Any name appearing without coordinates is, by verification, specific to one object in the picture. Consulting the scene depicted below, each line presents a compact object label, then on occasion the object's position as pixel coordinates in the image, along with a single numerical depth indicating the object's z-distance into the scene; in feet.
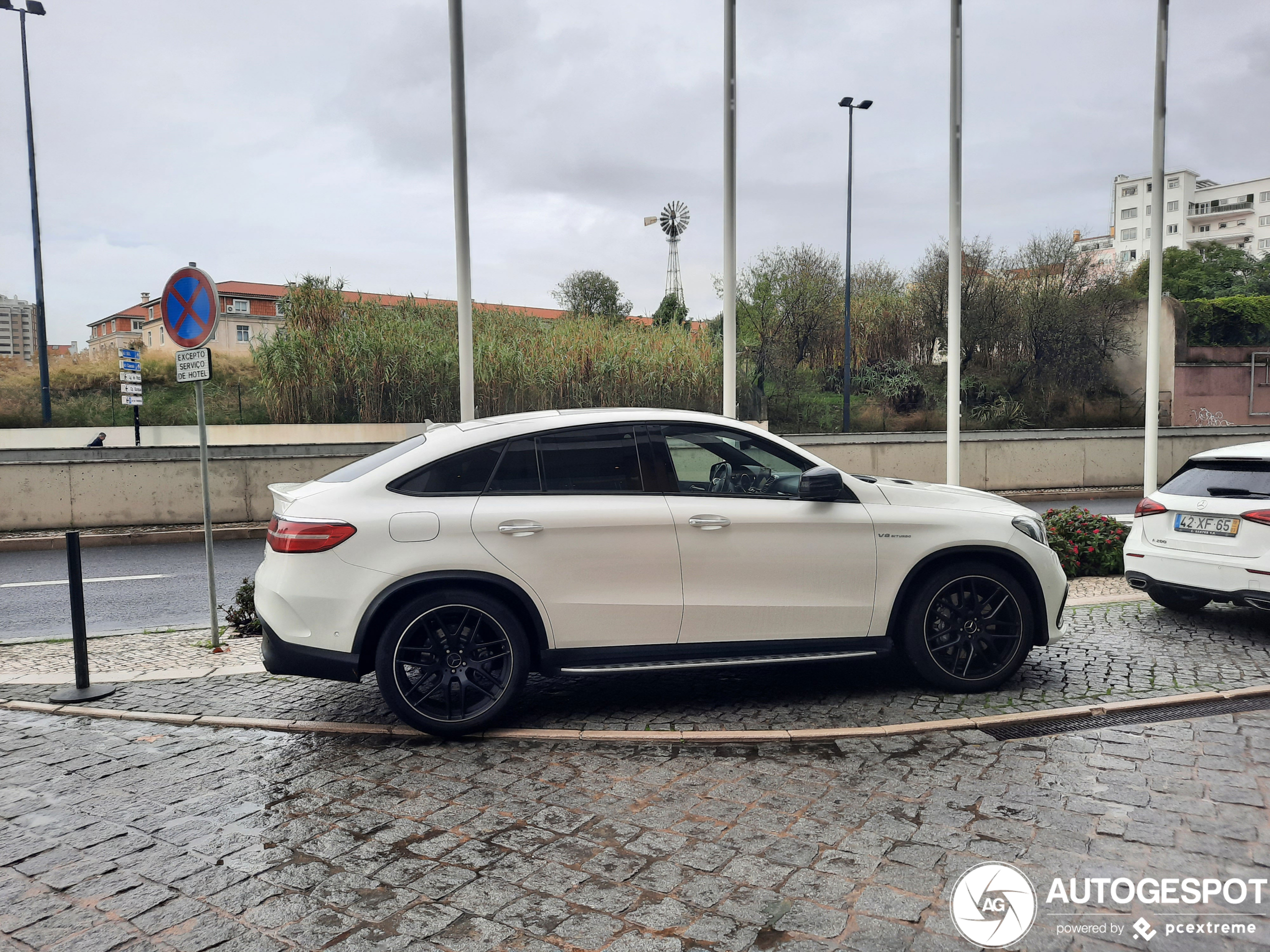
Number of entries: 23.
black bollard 17.99
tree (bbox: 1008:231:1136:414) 101.96
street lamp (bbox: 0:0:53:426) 76.52
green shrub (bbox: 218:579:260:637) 23.36
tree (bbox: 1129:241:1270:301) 185.78
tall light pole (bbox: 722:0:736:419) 34.37
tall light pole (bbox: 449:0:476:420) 30.55
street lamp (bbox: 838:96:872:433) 93.20
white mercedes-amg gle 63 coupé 14.75
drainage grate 14.98
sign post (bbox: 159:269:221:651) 21.61
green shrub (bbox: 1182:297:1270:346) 115.55
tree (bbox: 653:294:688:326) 146.35
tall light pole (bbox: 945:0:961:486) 39.99
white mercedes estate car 20.22
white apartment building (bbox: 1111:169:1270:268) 332.80
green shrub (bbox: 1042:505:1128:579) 29.32
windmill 215.10
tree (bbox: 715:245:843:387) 102.89
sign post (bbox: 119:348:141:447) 64.54
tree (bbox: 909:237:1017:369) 103.50
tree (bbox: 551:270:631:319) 174.29
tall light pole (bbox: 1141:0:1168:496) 41.52
